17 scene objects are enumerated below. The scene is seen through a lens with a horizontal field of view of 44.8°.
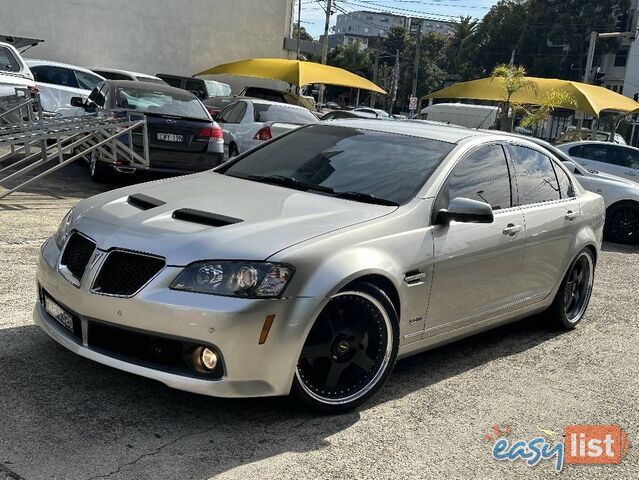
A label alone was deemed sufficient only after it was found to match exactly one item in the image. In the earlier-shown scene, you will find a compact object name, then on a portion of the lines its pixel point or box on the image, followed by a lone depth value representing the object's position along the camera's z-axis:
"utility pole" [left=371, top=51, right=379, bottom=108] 84.77
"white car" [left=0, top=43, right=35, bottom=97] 12.49
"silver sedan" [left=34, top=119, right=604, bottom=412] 3.63
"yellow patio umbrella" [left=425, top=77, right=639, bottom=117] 21.89
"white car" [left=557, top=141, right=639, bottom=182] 14.80
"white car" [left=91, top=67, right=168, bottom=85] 21.10
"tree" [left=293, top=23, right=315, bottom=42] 107.24
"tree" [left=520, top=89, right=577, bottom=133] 22.00
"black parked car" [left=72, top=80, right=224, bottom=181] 10.73
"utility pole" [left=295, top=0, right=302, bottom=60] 36.69
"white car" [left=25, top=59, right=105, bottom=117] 15.20
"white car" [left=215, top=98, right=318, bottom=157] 13.42
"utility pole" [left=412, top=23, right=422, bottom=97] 61.46
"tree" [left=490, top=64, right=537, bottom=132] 23.36
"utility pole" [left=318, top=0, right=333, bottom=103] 44.44
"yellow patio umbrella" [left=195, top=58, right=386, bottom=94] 22.97
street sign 47.04
